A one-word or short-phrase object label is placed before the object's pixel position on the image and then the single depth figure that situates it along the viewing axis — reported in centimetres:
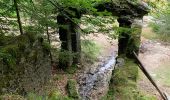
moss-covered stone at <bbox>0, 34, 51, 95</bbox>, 651
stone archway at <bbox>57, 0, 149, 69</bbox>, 1000
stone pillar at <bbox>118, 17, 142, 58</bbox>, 1028
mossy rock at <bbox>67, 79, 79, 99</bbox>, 986
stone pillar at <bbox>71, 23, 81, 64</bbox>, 1275
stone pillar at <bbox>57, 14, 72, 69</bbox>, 1137
